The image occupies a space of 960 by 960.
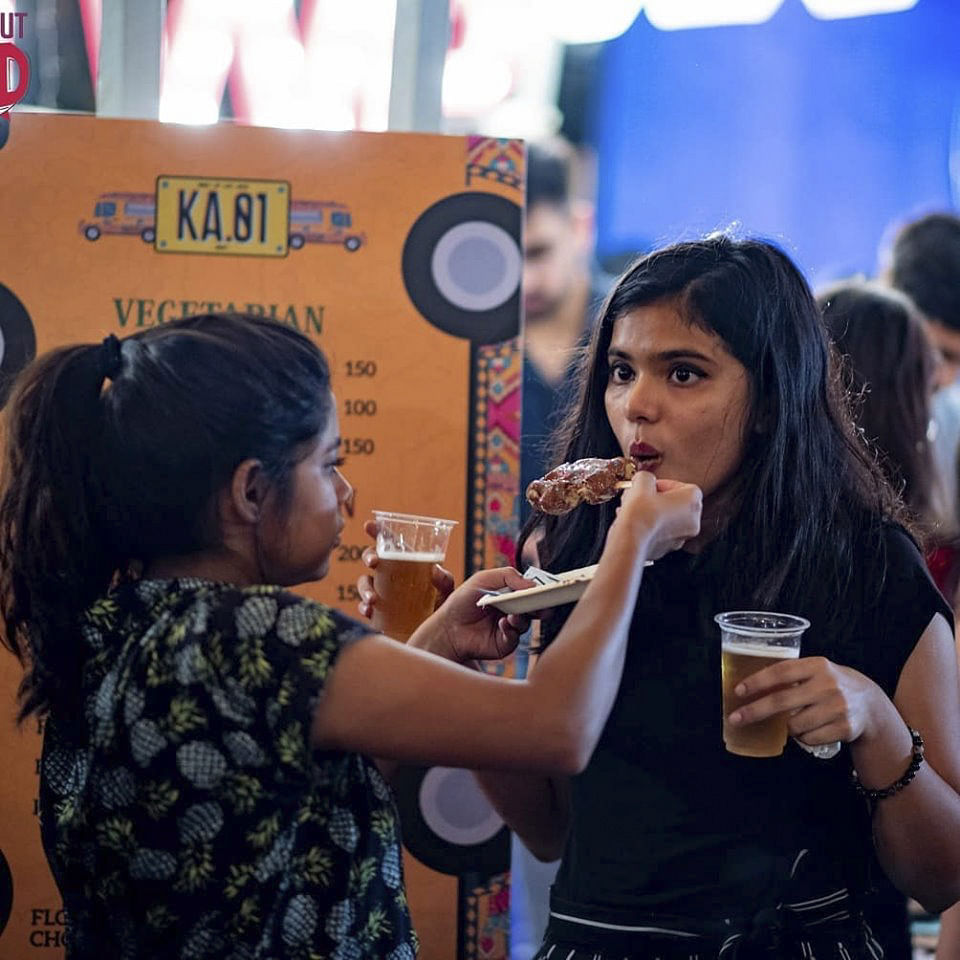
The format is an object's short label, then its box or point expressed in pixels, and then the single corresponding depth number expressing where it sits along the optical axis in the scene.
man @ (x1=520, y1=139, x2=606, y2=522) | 4.50
